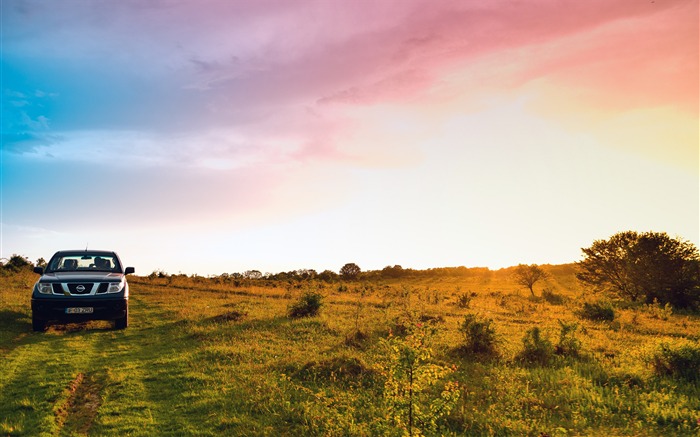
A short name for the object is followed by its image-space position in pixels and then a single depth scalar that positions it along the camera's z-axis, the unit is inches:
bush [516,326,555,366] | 463.1
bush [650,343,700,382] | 404.2
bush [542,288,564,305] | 1292.0
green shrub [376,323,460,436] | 254.8
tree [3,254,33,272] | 1800.0
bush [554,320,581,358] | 497.4
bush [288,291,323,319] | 756.6
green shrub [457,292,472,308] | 1078.6
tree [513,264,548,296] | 1988.2
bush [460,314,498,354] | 502.0
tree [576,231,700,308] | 1227.9
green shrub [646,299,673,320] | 905.0
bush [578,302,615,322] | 820.0
